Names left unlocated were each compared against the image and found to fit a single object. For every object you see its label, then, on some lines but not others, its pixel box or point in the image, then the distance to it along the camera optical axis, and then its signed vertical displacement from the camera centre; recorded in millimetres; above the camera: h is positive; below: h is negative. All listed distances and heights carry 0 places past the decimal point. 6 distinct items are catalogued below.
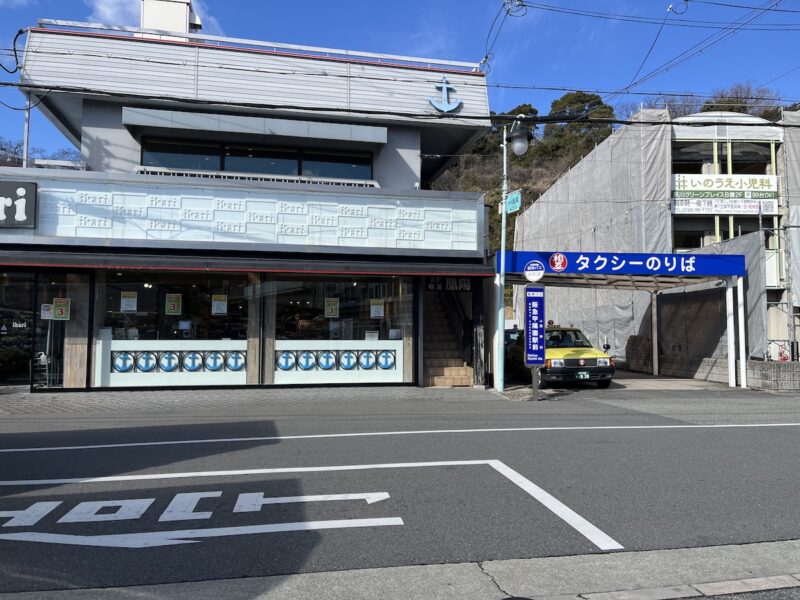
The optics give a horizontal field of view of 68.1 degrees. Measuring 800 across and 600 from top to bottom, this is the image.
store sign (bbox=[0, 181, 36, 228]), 13031 +2624
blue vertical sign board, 13617 +25
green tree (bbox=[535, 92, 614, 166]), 45500 +16314
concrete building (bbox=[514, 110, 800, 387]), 22525 +5429
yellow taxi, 15113 -990
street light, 14203 +382
